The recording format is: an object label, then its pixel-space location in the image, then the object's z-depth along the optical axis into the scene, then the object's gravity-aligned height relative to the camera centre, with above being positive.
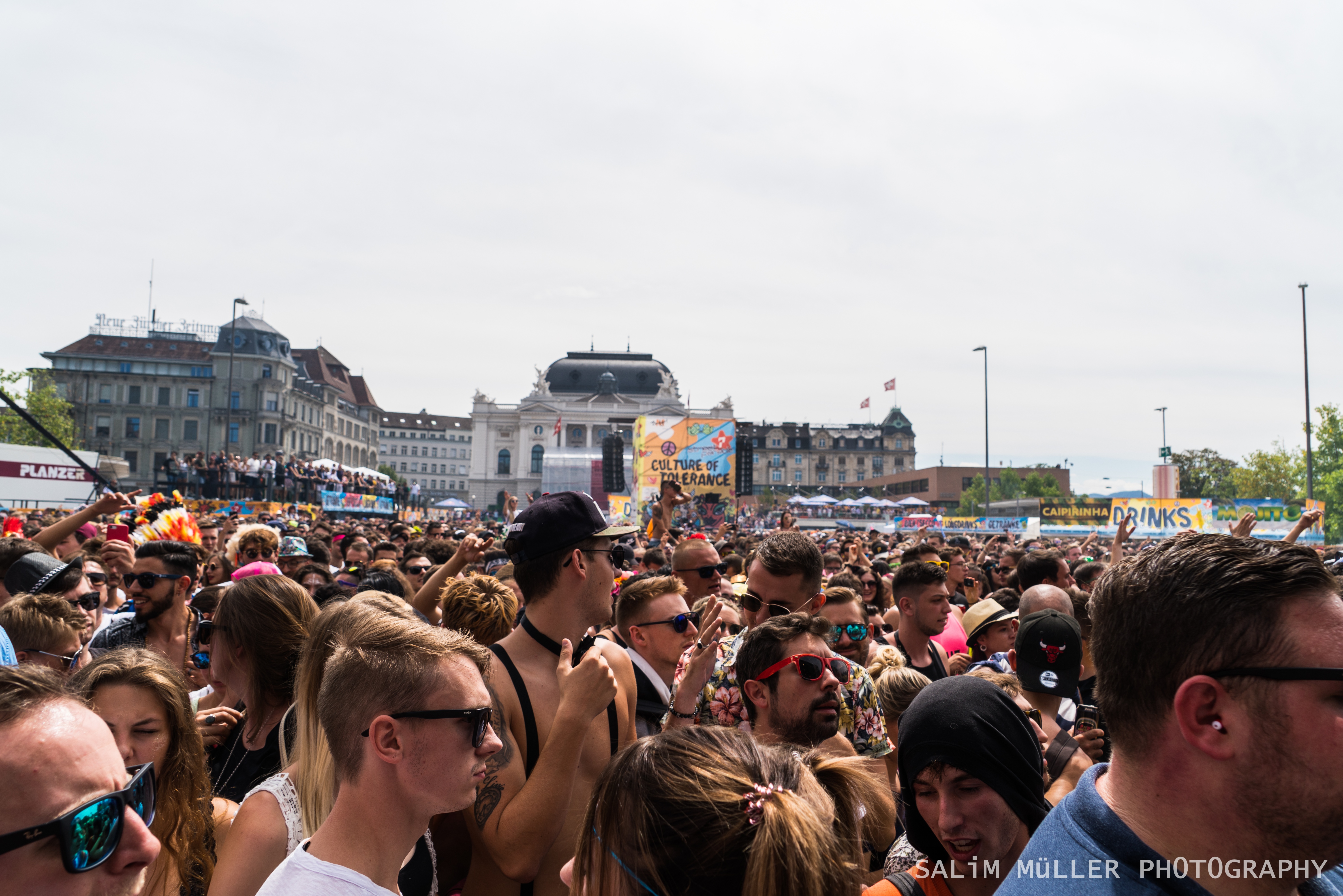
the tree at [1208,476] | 84.56 +1.25
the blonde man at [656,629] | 4.02 -0.72
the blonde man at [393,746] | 1.93 -0.65
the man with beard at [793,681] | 3.15 -0.75
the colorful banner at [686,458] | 23.98 +0.60
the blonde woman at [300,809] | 2.12 -0.87
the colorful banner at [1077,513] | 36.94 -1.16
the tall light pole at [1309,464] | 31.06 +0.96
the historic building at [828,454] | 134.75 +4.40
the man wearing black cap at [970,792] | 2.27 -0.83
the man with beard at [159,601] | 4.78 -0.75
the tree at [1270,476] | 66.38 +1.09
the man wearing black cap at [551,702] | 2.41 -0.71
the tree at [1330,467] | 47.62 +1.52
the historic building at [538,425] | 113.25 +6.92
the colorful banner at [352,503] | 31.52 -1.20
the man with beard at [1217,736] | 1.32 -0.40
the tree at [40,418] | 61.50 +3.67
